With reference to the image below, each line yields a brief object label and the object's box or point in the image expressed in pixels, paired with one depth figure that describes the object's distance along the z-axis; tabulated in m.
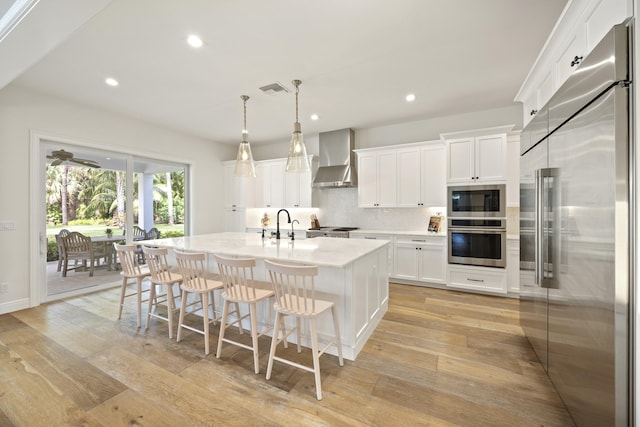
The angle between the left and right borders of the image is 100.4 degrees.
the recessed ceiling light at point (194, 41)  2.43
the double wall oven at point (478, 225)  3.82
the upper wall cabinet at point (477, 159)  3.86
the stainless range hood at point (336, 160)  5.16
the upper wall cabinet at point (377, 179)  4.77
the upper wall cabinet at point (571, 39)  1.46
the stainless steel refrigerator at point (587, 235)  1.19
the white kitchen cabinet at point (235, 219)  6.20
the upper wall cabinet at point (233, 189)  6.20
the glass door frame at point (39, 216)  3.60
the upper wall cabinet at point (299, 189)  5.59
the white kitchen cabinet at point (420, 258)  4.24
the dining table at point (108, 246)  4.44
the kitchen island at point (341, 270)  2.34
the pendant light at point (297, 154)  2.93
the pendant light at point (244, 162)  3.21
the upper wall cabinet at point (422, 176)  4.38
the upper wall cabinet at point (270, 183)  5.89
